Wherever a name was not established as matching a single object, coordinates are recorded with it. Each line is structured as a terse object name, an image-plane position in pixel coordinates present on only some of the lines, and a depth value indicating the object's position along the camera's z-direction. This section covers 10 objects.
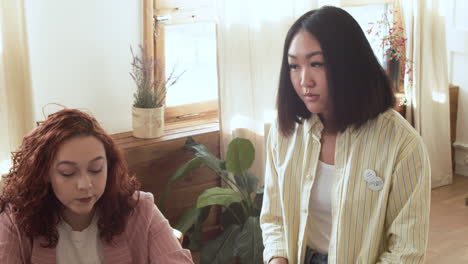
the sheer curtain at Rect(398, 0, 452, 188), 4.32
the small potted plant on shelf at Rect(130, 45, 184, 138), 3.26
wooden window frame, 3.39
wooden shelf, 3.26
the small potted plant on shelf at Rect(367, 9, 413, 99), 4.34
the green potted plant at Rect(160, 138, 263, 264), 3.07
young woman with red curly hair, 1.73
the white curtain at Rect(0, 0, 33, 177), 2.78
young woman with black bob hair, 1.81
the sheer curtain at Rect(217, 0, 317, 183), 3.42
